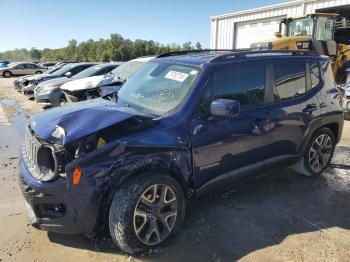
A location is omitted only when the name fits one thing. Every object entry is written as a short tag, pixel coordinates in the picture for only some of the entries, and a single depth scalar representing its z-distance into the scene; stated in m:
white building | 16.55
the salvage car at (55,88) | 10.65
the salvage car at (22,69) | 32.81
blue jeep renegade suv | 3.04
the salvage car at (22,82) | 15.82
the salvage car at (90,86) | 8.61
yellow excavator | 11.90
